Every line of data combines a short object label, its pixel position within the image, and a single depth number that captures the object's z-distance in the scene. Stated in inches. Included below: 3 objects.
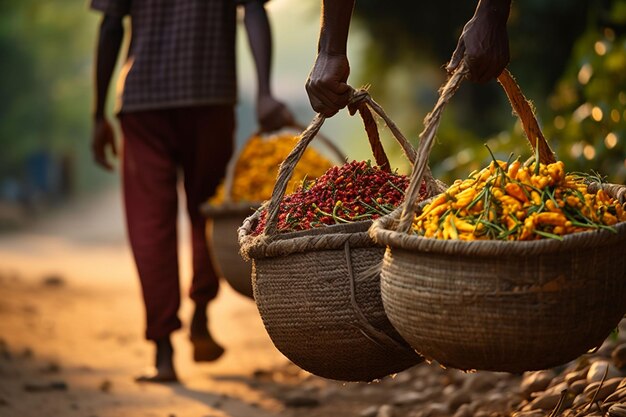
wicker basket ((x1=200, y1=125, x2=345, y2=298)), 364.7
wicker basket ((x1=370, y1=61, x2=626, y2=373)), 193.7
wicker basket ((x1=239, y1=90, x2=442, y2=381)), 235.1
